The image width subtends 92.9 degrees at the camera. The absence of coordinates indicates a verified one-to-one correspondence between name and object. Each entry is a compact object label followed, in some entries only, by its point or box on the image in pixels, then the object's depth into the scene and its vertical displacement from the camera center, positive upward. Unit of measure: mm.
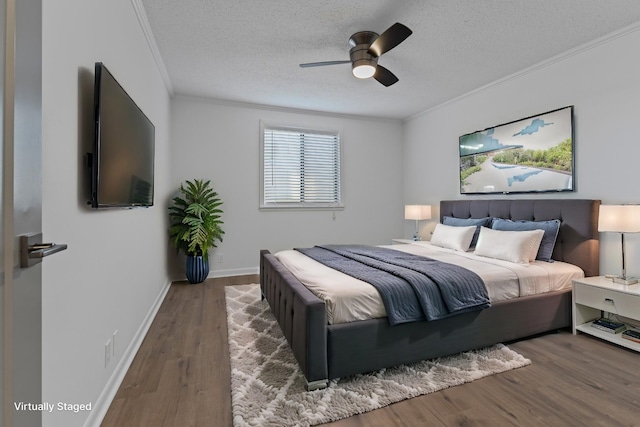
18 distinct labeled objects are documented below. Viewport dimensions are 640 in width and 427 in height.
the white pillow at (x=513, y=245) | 2846 -308
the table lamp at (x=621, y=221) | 2359 -52
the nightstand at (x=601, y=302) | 2299 -709
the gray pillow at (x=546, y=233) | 2996 -188
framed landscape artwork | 3145 +680
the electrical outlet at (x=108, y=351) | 1713 -804
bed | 1847 -788
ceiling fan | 2585 +1432
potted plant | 4066 -186
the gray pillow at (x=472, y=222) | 3699 -111
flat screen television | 1468 +375
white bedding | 1958 -513
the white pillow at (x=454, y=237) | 3602 -289
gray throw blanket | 2039 -517
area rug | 1649 -1067
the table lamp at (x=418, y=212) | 4797 +23
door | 790 +28
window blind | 4973 +762
